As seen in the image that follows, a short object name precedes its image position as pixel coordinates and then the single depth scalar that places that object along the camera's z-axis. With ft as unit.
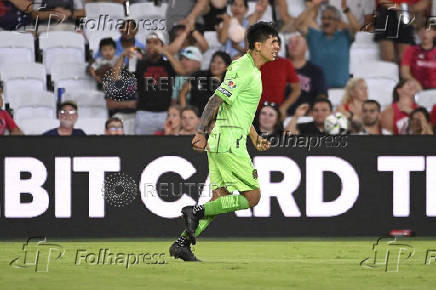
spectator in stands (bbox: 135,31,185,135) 43.42
